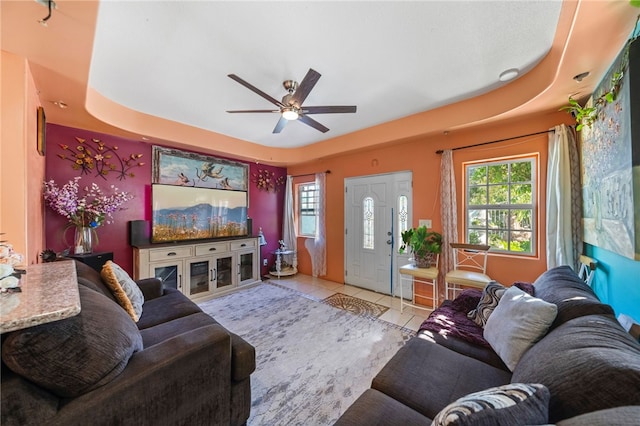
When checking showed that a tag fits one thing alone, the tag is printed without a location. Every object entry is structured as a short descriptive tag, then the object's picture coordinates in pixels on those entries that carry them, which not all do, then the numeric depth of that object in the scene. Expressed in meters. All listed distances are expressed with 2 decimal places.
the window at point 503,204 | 2.82
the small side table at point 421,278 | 3.08
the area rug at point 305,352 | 1.70
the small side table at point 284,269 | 4.93
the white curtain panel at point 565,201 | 2.38
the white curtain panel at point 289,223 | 5.24
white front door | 3.81
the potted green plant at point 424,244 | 3.21
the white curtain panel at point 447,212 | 3.19
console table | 3.32
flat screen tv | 3.64
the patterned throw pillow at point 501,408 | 0.70
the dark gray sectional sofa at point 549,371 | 0.75
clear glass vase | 2.82
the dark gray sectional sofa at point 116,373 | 0.85
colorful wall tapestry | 1.29
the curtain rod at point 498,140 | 2.62
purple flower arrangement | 2.71
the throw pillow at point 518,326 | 1.29
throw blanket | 1.70
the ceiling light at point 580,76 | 1.79
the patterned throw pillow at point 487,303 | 1.81
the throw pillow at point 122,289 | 1.88
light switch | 3.46
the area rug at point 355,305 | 3.23
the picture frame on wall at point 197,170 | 3.66
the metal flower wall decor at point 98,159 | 2.96
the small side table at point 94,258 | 2.67
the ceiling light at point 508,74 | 2.19
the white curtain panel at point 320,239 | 4.79
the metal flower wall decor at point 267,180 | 4.96
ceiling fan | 2.04
